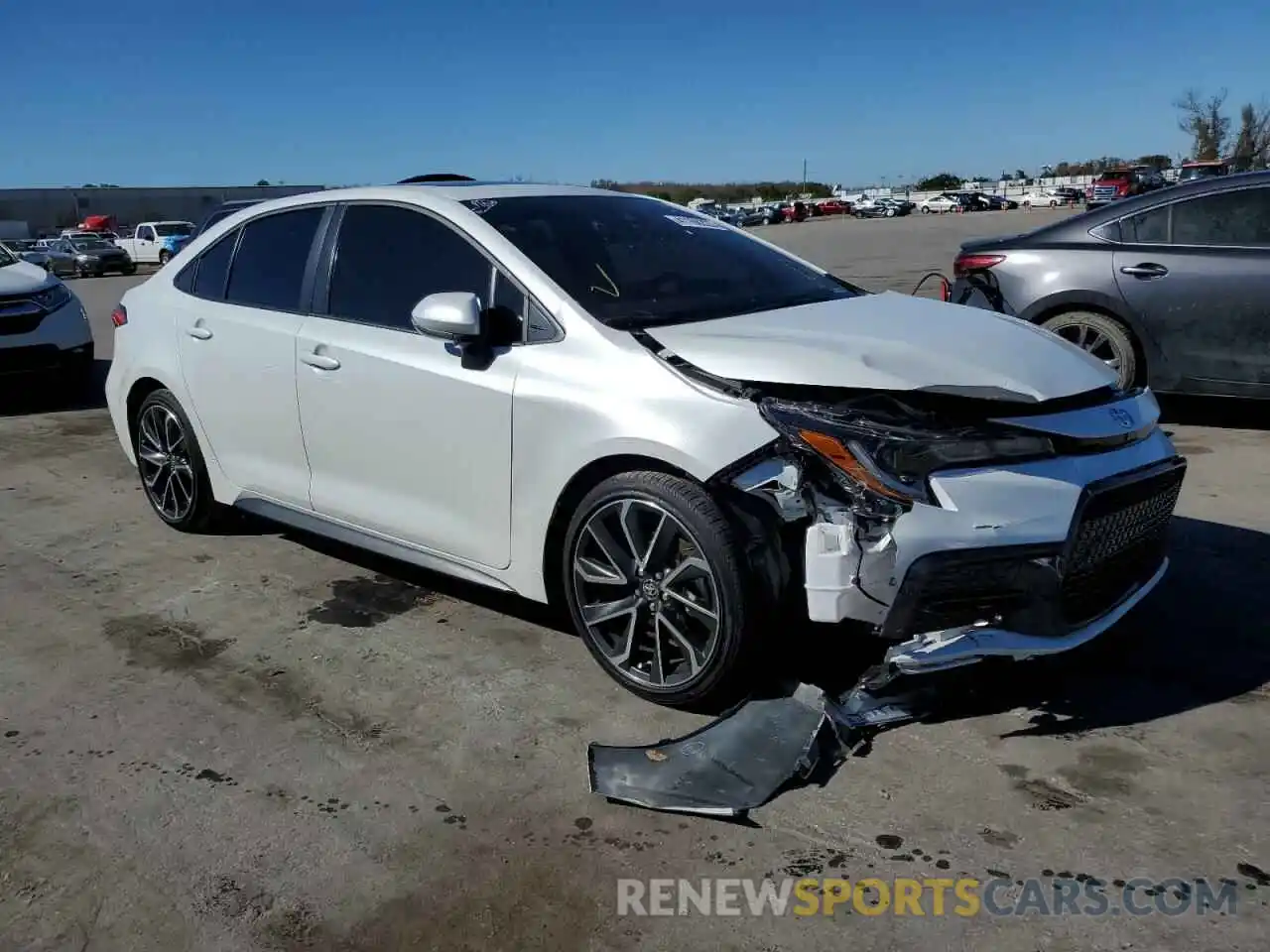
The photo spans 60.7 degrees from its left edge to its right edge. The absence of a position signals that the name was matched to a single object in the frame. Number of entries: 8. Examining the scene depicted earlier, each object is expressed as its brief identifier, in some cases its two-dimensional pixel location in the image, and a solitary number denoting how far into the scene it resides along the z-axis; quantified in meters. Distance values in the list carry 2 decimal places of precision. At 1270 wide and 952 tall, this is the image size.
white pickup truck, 37.22
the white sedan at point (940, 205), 72.25
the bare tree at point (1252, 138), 54.44
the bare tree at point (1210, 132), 58.09
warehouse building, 74.31
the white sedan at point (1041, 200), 69.62
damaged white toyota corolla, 2.94
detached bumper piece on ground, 2.90
